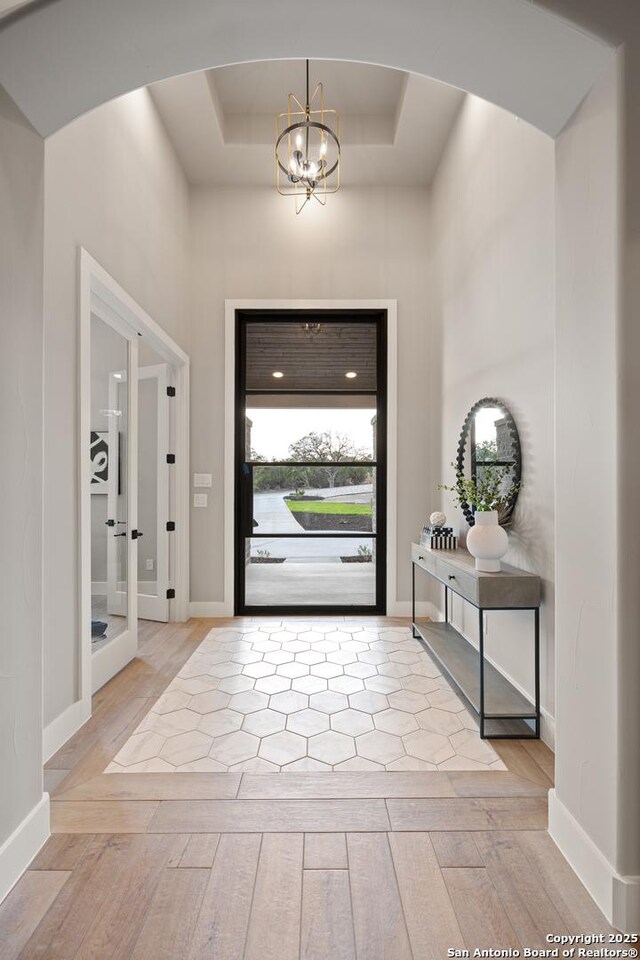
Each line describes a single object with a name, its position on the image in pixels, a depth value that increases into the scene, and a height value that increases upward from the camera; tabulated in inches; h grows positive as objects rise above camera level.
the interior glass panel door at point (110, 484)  114.6 -2.1
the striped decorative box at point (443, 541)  133.3 -16.6
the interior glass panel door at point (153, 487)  161.8 -3.6
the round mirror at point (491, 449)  106.4 +6.3
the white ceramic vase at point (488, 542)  98.0 -12.4
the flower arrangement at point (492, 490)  104.3 -2.9
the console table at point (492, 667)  92.1 -40.7
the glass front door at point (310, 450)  181.3 +9.0
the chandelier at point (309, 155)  126.6 +97.6
